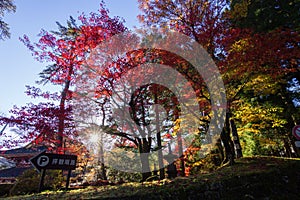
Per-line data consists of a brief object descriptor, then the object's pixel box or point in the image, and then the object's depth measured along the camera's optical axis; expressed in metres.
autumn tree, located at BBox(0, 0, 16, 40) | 8.41
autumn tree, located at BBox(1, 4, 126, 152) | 7.31
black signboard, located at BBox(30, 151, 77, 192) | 6.86
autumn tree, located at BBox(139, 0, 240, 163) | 6.87
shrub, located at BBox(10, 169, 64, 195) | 8.37
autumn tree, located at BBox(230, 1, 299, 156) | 6.12
